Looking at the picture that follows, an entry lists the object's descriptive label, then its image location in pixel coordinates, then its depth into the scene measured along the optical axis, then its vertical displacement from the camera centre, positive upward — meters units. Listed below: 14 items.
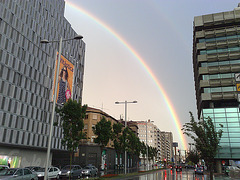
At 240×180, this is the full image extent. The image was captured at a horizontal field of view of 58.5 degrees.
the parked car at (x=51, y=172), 24.97 -3.11
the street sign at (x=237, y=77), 10.28 +3.50
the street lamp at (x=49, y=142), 14.50 +0.23
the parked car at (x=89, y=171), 32.29 -3.60
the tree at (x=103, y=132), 31.97 +2.25
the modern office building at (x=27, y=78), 34.81 +11.99
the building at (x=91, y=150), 57.62 -0.84
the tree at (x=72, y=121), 22.38 +2.62
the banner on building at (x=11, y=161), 35.38 -2.66
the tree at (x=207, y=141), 19.66 +0.87
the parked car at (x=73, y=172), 28.06 -3.28
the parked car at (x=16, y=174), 16.26 -2.27
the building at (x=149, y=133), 163.10 +11.58
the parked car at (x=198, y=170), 44.39 -4.01
